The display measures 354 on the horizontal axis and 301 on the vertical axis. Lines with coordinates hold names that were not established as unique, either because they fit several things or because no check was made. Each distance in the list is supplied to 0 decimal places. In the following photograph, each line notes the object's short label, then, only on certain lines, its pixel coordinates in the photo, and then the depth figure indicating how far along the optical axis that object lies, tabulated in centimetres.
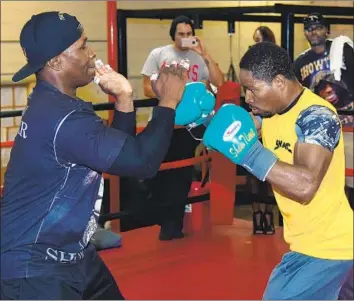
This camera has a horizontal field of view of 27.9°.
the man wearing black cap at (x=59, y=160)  189
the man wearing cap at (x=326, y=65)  422
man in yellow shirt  198
